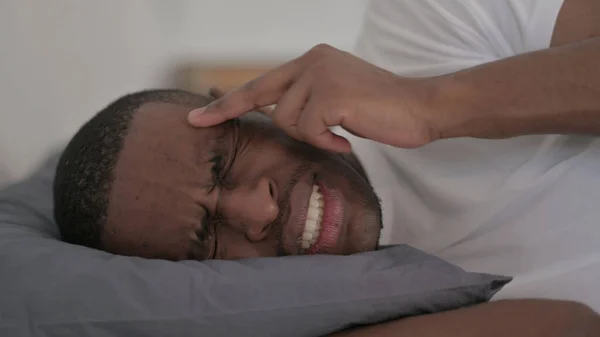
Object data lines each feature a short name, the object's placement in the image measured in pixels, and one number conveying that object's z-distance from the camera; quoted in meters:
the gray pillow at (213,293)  0.87
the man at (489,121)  0.94
